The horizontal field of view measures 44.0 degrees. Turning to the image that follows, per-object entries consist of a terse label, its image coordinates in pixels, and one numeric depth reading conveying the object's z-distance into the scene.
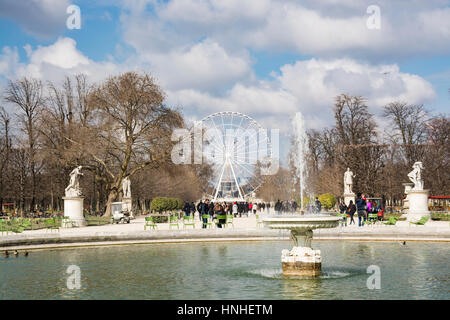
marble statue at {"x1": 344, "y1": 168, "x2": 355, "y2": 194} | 39.28
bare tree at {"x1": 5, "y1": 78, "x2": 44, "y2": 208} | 46.94
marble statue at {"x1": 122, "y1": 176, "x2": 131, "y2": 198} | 41.43
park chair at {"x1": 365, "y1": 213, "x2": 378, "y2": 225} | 24.43
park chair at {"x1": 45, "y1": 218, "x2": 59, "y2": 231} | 23.34
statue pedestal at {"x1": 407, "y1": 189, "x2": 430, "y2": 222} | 30.77
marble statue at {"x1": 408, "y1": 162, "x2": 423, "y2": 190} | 30.95
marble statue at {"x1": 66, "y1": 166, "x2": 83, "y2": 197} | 28.47
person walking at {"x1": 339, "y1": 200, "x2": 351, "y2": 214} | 33.84
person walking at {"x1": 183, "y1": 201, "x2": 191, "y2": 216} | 33.72
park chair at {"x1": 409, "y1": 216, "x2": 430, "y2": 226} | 22.08
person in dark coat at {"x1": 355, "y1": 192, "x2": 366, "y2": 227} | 24.66
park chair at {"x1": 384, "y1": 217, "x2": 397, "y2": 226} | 22.78
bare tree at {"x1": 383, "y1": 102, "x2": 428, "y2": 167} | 53.25
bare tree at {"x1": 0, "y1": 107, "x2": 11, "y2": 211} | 50.09
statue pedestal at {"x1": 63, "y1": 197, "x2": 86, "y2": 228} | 28.48
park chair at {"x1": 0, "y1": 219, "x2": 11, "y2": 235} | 21.74
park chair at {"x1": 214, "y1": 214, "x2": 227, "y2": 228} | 23.87
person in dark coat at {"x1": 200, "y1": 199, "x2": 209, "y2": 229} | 28.73
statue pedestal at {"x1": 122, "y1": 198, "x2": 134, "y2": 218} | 39.53
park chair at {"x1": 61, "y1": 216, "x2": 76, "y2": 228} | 27.19
